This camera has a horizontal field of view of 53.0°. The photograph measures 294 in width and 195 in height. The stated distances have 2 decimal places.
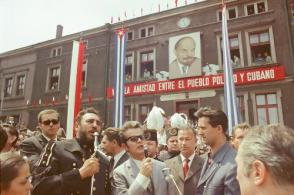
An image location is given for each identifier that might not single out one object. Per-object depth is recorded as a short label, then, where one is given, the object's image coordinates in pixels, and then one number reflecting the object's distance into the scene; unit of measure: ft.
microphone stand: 9.80
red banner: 47.24
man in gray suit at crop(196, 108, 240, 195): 9.55
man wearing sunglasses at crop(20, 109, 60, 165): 13.19
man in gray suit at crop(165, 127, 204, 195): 12.67
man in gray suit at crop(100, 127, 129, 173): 17.25
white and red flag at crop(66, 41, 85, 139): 18.60
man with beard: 9.20
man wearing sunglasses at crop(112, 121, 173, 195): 9.71
